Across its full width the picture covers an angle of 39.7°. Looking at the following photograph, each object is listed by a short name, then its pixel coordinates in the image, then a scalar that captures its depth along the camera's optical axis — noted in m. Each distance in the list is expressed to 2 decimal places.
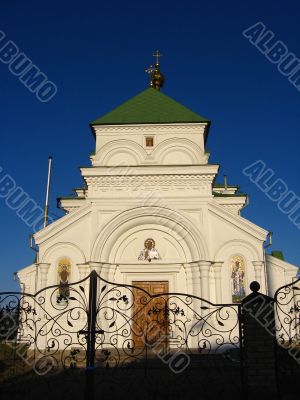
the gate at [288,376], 7.02
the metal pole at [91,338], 6.03
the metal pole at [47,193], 18.94
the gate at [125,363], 7.24
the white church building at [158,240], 13.48
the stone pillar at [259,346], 6.20
